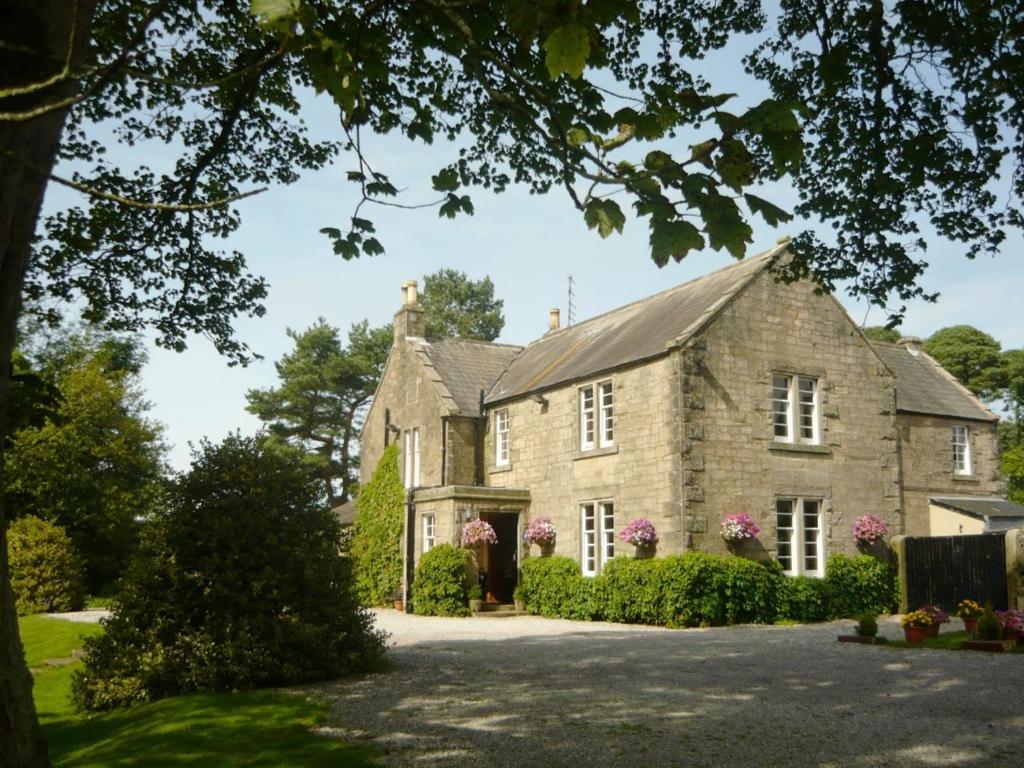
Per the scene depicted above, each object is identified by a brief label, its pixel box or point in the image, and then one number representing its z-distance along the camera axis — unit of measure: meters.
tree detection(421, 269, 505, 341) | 62.06
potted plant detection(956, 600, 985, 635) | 16.06
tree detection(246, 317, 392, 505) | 50.00
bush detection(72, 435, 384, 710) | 11.16
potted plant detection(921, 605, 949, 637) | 15.69
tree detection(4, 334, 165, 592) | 31.00
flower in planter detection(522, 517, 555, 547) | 24.89
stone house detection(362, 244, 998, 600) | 22.02
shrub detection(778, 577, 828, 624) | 21.36
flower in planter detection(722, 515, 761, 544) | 21.14
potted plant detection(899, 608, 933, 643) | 15.38
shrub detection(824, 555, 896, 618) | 22.23
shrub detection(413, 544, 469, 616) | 24.33
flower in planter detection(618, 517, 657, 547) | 21.52
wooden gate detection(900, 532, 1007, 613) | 19.48
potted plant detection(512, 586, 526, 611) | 24.89
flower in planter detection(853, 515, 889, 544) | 23.30
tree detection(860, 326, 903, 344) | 54.50
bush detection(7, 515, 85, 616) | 26.94
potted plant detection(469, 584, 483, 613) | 24.42
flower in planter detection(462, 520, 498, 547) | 24.42
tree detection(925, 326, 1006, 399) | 52.41
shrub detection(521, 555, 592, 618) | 23.12
